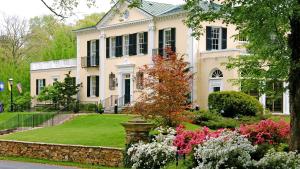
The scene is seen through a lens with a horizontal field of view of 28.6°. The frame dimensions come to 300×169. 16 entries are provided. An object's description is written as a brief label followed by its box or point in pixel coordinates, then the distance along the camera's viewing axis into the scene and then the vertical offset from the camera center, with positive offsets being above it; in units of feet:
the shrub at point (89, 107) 143.17 -5.86
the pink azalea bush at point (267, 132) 51.93 -4.43
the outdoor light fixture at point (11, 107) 159.63 -6.44
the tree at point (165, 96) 80.55 -1.78
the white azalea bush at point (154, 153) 52.34 -6.29
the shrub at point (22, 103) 164.70 -5.67
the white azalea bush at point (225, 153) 42.32 -5.10
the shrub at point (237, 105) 103.65 -3.79
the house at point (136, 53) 123.03 +6.89
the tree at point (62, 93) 150.00 -2.48
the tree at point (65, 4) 46.11 +6.45
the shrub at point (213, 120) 92.63 -6.08
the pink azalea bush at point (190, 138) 49.57 -4.81
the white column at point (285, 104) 117.30 -4.19
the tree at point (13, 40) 230.48 +17.20
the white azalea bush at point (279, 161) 39.79 -5.30
